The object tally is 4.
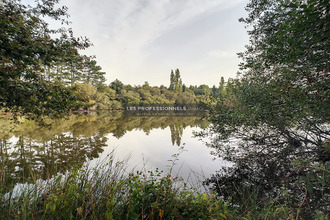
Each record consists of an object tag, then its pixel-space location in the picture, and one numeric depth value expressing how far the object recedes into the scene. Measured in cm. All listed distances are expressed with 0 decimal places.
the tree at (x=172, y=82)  7506
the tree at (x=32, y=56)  370
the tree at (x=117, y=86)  5431
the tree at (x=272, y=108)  254
